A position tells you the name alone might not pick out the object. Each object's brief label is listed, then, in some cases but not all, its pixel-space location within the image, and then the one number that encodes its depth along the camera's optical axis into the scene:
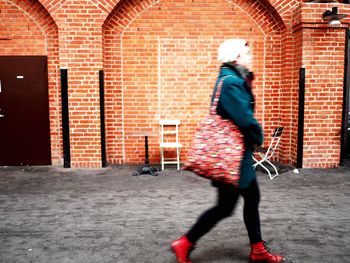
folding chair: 6.72
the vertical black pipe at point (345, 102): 7.51
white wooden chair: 7.79
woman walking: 2.78
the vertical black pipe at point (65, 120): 7.37
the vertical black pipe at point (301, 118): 7.26
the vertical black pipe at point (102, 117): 7.45
